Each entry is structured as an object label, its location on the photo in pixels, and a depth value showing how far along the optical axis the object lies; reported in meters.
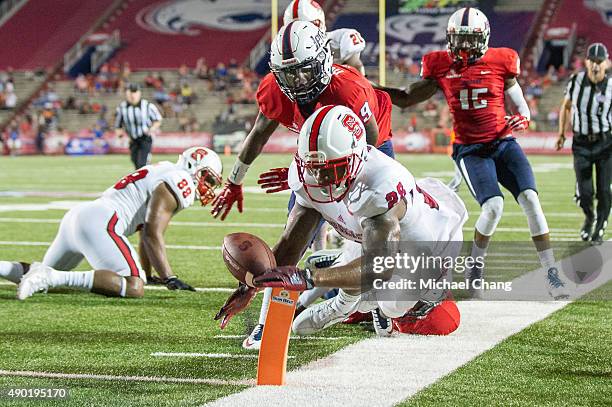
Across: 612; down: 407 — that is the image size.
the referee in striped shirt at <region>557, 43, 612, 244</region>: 17.77
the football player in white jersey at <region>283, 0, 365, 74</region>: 11.42
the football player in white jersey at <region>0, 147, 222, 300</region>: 11.70
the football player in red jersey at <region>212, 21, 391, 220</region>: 8.59
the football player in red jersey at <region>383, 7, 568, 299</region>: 12.21
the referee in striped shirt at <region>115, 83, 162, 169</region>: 29.19
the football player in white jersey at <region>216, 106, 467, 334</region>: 7.12
